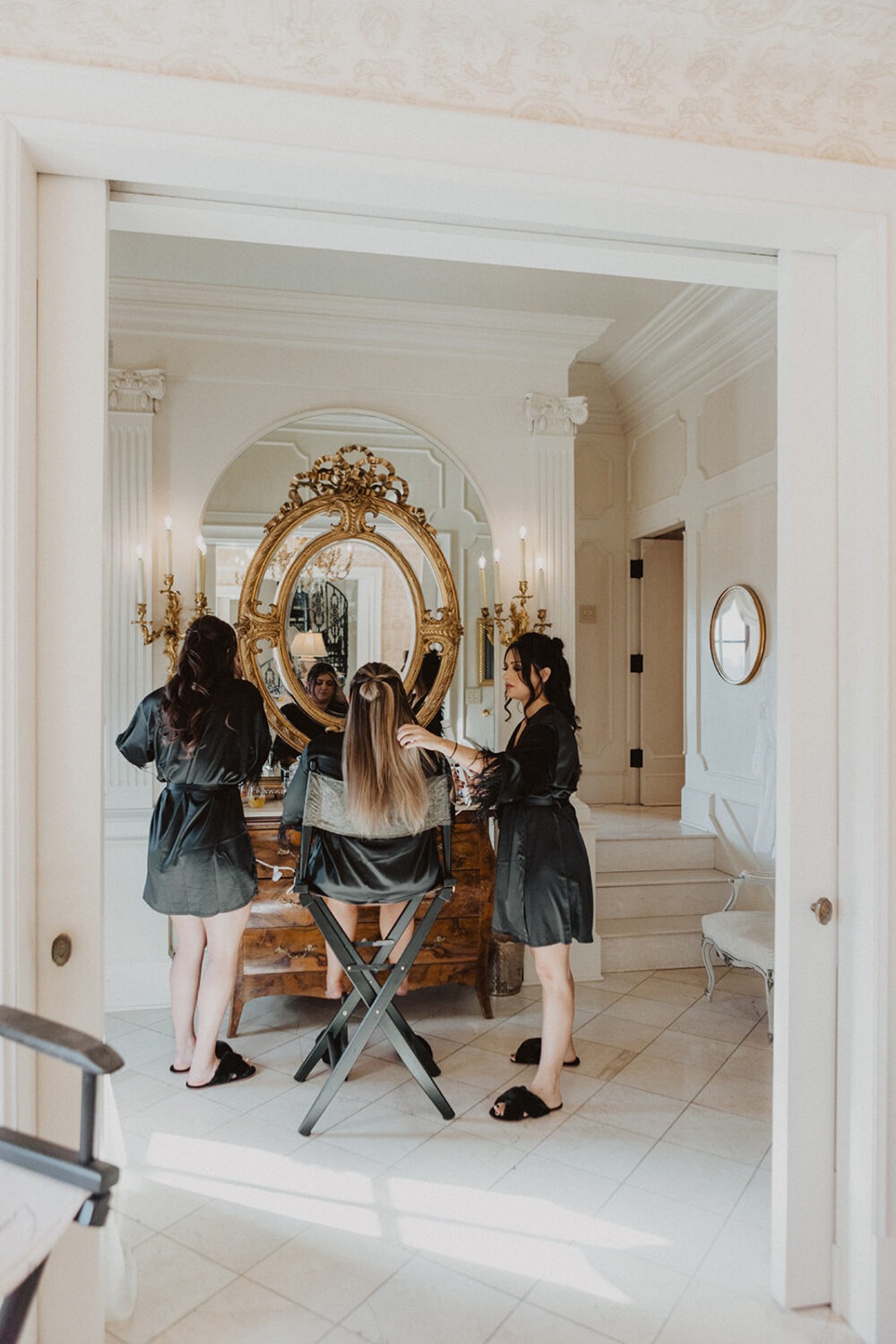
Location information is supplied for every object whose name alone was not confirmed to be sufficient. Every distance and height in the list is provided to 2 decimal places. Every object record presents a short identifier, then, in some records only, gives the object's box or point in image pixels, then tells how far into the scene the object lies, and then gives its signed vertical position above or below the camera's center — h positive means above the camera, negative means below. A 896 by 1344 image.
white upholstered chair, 3.41 -1.13
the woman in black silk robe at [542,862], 2.78 -0.65
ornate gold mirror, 3.91 +0.36
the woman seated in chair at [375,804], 2.83 -0.45
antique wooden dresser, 3.42 -1.11
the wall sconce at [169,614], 3.77 +0.24
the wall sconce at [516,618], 4.08 +0.23
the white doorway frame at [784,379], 1.47 +0.59
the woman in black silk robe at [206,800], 2.94 -0.47
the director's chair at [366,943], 2.75 -0.94
